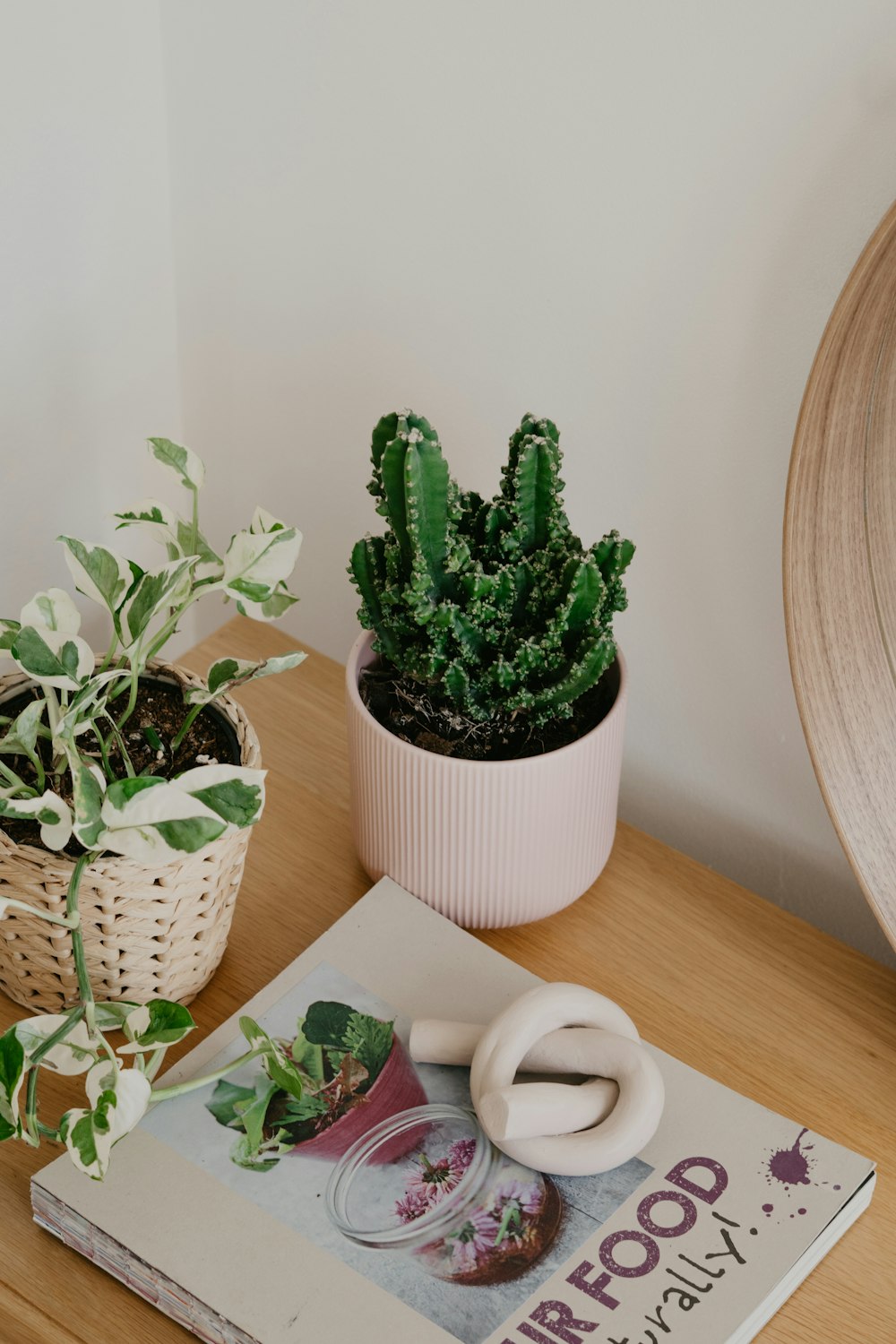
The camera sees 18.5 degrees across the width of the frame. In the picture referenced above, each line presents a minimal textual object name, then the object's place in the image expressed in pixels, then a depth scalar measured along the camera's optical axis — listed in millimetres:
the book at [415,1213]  1111
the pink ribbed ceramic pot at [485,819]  1220
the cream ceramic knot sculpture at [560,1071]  1147
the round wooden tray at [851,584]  1171
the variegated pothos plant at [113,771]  1098
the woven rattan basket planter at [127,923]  1156
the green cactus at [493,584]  1175
